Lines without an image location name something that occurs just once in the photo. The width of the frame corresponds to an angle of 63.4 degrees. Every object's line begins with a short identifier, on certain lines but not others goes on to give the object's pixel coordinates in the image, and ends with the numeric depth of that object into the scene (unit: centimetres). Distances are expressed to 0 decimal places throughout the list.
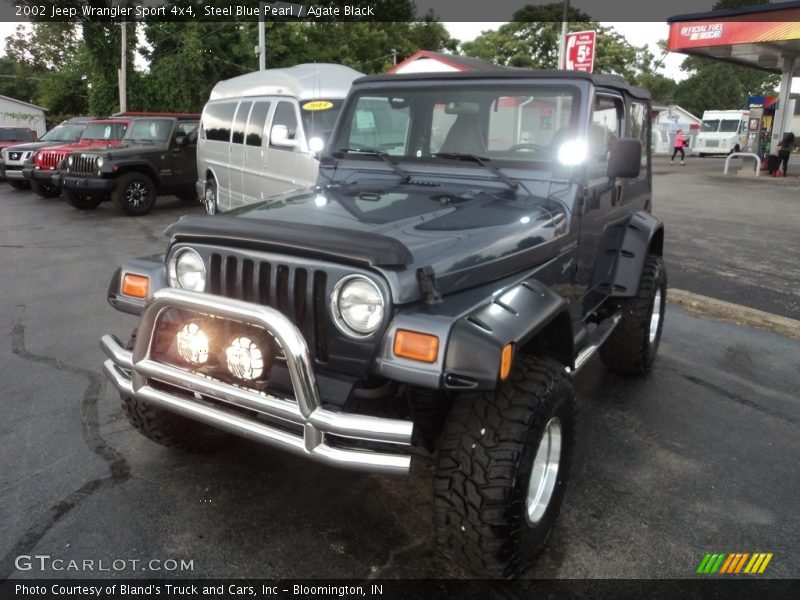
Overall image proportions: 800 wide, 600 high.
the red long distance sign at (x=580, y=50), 1415
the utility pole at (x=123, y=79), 2459
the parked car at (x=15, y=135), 1889
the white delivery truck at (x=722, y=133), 3538
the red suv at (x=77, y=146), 1348
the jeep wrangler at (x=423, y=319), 218
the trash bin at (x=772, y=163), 2012
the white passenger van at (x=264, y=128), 836
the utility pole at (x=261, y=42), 1738
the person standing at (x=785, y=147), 1975
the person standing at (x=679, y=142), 2881
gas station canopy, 1823
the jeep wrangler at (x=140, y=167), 1172
